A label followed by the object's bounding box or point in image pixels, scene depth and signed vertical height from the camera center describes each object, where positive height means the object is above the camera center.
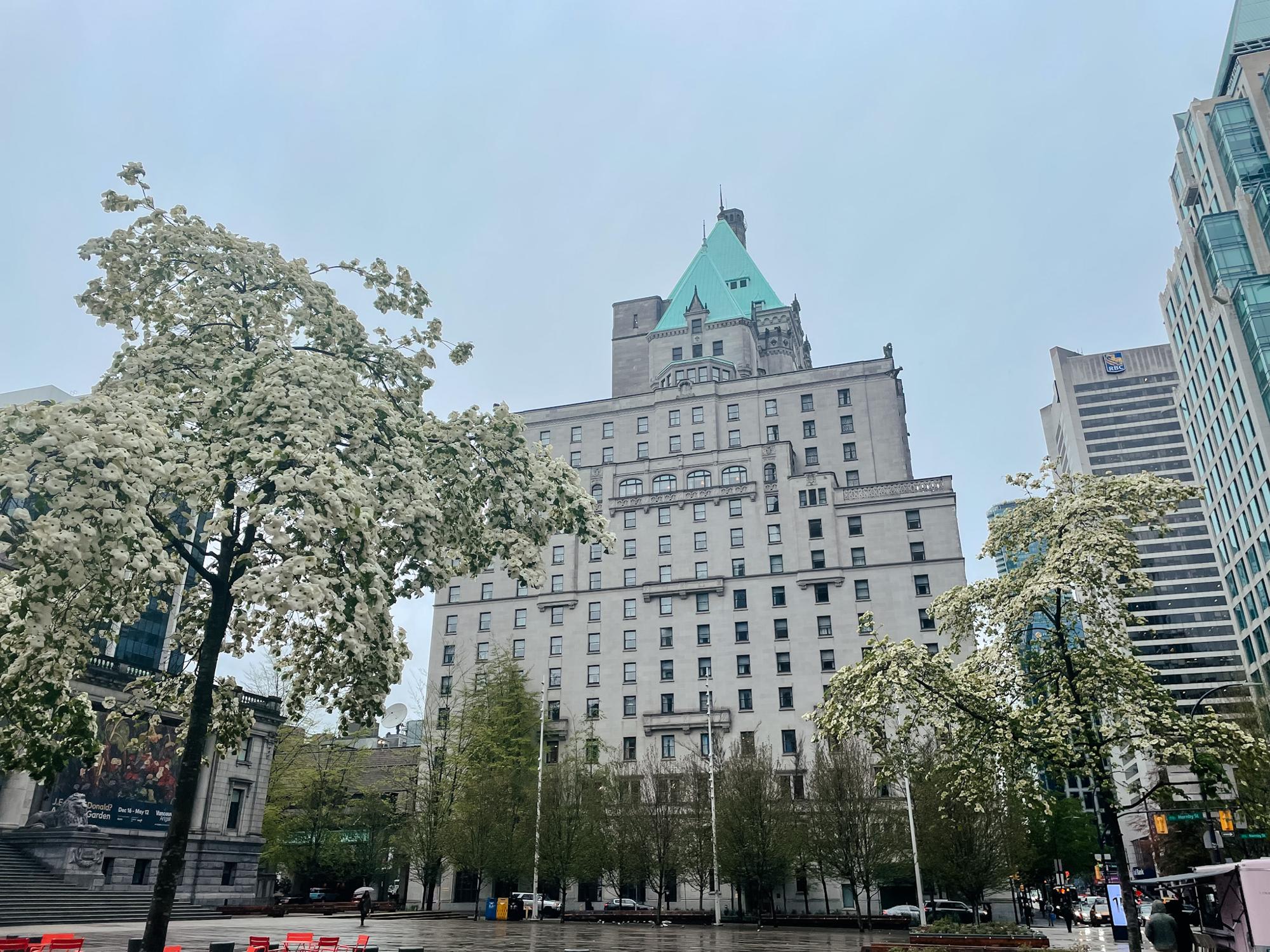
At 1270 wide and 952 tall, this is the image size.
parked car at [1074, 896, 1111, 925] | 64.03 -4.61
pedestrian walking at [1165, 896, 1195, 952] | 23.70 -1.81
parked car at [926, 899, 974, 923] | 55.25 -3.30
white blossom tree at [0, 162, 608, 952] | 10.78 +4.83
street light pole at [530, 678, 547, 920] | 57.28 +2.09
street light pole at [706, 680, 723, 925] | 53.59 +0.91
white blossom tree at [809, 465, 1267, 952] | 19.45 +3.62
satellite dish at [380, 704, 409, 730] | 78.16 +12.00
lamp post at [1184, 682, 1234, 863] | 51.97 +0.62
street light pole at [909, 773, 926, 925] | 44.22 -0.49
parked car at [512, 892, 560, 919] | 63.19 -3.23
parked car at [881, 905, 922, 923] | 55.66 -3.45
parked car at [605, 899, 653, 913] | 64.28 -3.46
